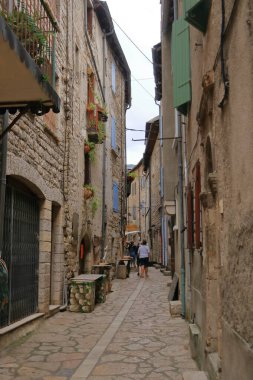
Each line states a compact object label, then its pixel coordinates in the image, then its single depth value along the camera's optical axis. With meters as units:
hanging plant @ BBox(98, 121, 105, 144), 14.06
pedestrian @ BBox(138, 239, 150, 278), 18.36
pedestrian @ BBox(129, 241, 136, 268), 27.03
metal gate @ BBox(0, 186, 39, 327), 7.22
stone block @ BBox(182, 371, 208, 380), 4.76
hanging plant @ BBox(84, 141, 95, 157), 13.33
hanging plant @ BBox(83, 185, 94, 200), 13.05
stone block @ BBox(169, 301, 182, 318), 9.38
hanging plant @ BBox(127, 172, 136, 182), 25.62
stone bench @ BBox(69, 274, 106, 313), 10.09
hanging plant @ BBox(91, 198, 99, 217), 14.16
